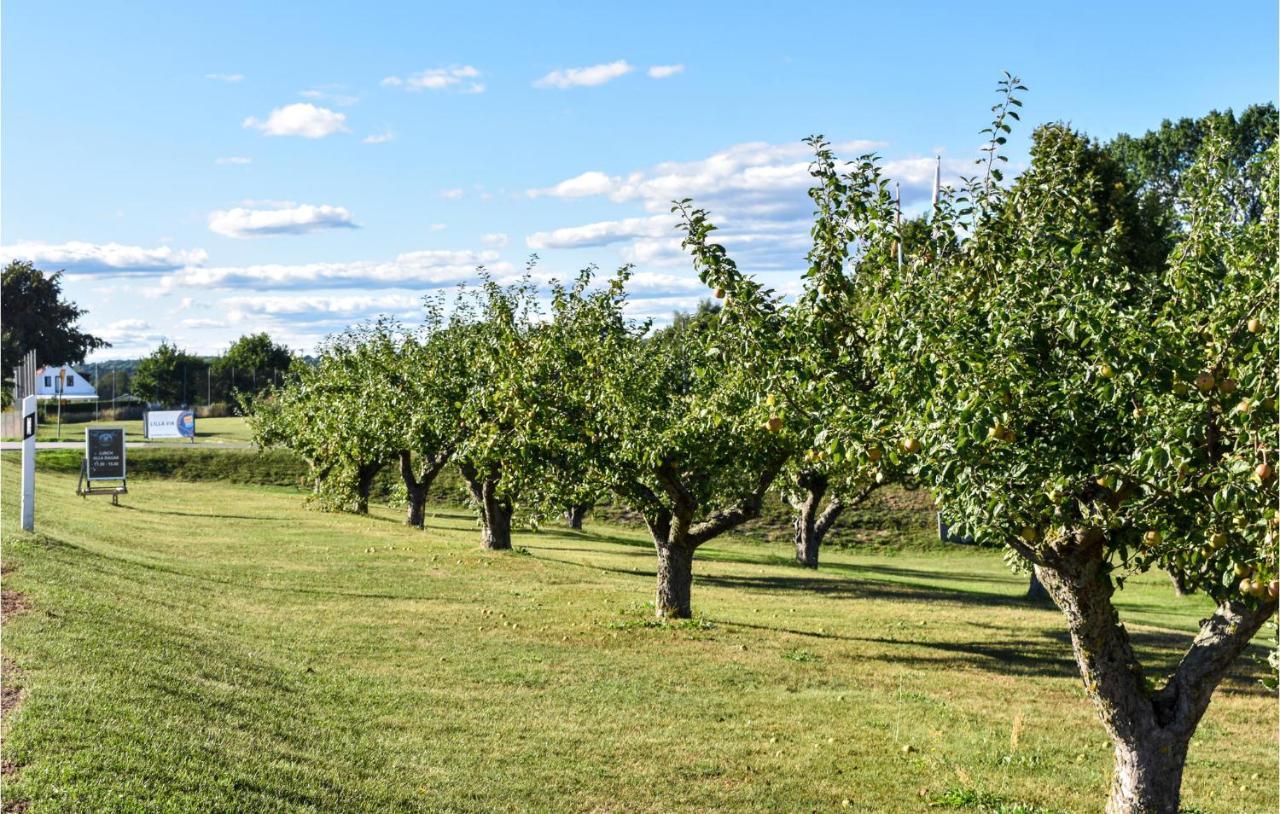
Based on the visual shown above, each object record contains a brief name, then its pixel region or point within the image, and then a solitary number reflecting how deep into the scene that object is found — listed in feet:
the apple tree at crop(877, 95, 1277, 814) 26.09
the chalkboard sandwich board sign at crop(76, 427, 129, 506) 125.59
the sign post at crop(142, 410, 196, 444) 214.90
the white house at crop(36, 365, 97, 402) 229.25
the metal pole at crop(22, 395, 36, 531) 71.15
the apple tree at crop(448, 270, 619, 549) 65.10
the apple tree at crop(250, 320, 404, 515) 115.65
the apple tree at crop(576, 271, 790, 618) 62.03
